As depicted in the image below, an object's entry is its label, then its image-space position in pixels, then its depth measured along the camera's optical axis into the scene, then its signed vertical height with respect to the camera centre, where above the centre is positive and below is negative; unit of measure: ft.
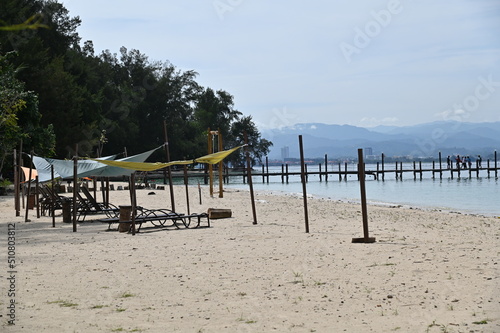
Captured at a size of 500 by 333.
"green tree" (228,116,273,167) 300.61 +15.43
